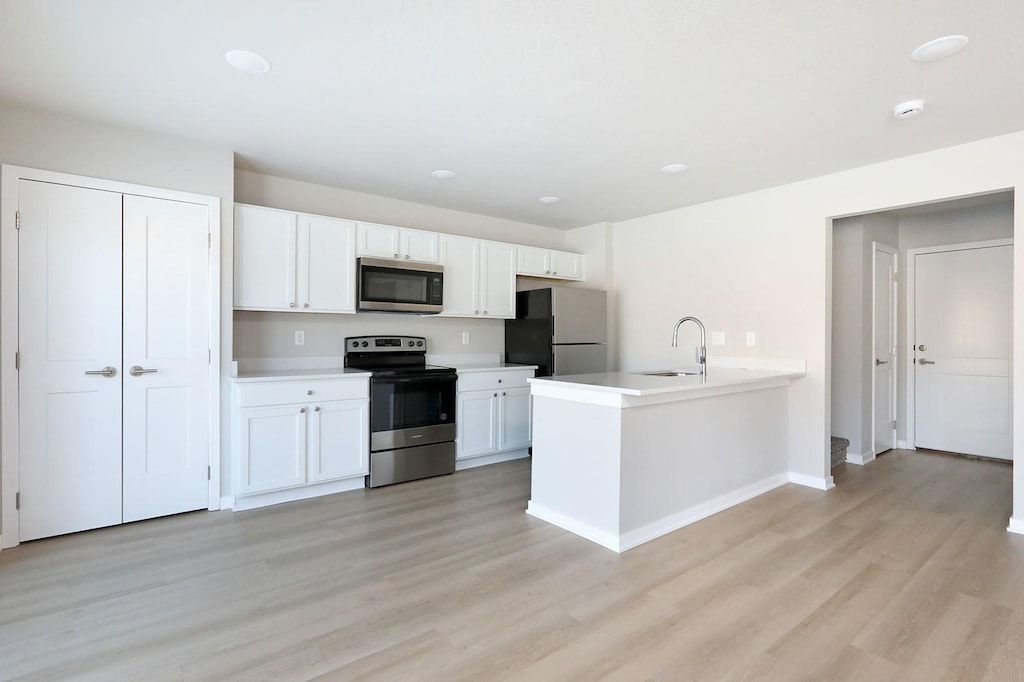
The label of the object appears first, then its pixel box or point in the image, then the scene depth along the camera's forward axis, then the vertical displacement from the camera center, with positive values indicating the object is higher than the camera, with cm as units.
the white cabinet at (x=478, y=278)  455 +55
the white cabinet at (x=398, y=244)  405 +77
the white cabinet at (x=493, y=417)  437 -68
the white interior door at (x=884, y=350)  486 -9
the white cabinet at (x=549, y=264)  506 +76
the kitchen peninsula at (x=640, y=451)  282 -67
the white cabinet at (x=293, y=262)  352 +55
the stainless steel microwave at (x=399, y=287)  400 +42
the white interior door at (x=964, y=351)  466 -10
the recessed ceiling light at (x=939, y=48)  205 +117
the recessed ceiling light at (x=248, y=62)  220 +119
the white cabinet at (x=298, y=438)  336 -67
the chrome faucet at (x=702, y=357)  364 -12
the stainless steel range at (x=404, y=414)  389 -58
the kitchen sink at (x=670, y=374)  385 -26
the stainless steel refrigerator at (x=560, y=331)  479 +8
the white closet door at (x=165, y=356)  306 -11
